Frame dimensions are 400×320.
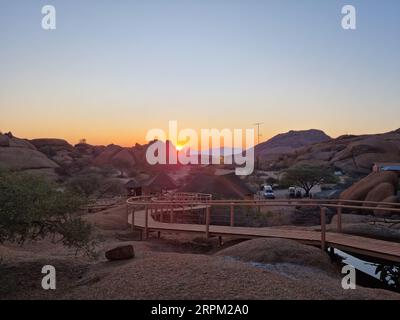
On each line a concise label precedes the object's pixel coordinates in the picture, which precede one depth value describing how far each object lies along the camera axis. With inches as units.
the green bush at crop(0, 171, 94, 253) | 328.5
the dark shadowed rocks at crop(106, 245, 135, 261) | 409.1
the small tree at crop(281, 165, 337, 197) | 1971.0
